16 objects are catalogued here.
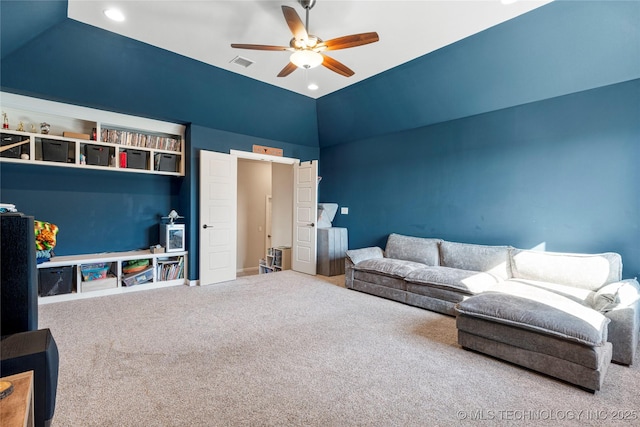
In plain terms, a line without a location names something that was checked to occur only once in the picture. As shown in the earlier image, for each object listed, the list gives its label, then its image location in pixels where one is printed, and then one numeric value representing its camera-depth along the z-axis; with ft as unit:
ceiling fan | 8.27
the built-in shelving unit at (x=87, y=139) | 12.03
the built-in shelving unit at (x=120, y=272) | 12.96
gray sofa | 7.11
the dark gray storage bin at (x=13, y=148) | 11.63
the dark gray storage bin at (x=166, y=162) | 15.49
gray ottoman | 6.82
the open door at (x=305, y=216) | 18.53
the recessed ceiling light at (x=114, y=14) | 9.72
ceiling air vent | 12.94
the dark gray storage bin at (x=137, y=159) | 14.48
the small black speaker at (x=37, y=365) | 4.10
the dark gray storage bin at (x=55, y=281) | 12.28
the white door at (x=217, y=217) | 15.75
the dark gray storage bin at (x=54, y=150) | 12.40
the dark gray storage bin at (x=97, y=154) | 13.48
